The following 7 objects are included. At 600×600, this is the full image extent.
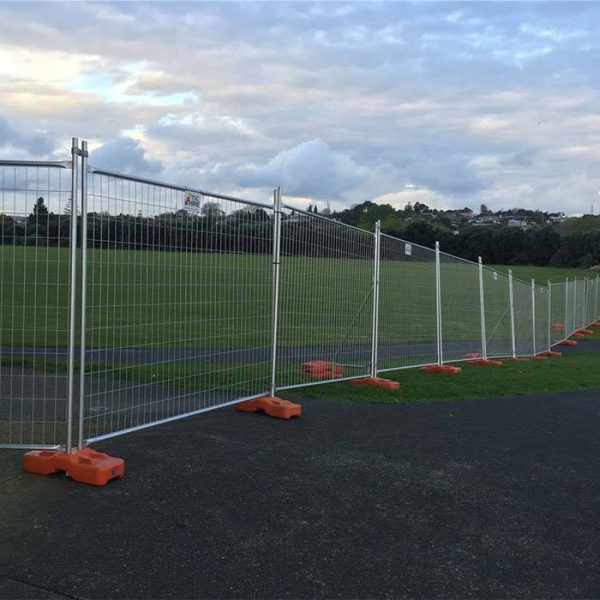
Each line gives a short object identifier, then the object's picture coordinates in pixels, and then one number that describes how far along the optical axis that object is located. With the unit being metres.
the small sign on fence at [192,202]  6.19
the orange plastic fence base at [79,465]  5.18
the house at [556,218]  98.95
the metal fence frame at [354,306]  5.14
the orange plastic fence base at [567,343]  22.00
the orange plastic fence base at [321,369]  9.02
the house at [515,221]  98.93
